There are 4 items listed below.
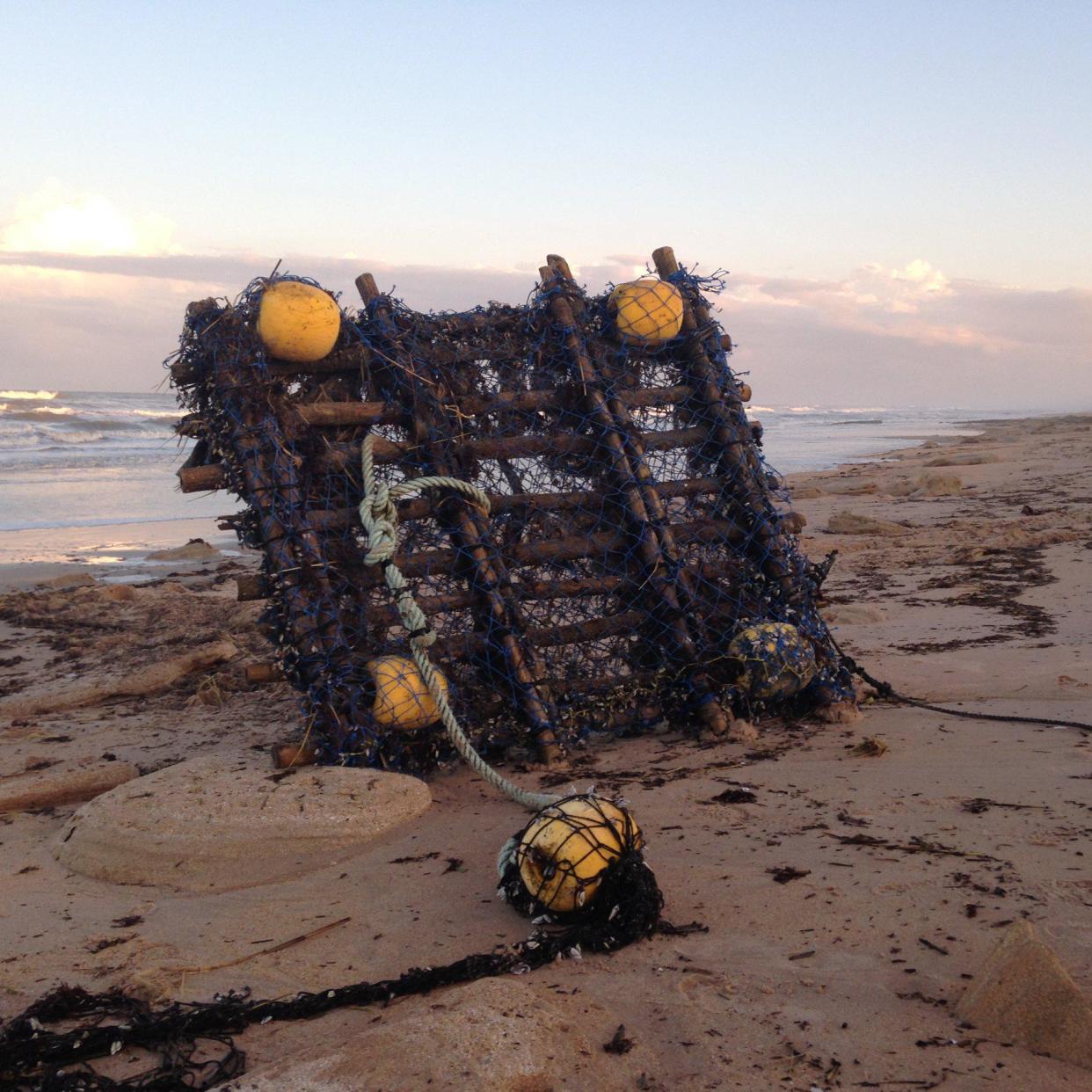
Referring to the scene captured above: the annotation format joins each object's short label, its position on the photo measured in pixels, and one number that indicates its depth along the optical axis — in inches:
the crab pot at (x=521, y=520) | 173.8
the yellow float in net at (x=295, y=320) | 174.7
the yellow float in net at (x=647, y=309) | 201.3
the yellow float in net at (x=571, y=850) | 119.4
